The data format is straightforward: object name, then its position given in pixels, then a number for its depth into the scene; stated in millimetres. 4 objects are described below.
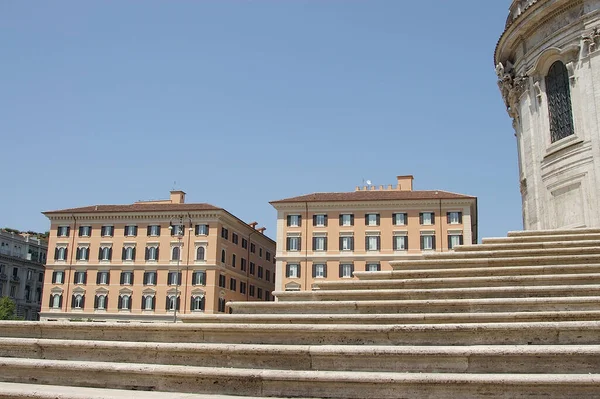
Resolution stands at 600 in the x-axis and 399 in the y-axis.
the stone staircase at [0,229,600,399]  6711
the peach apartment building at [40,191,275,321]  68938
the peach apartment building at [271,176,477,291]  65562
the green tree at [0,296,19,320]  69188
